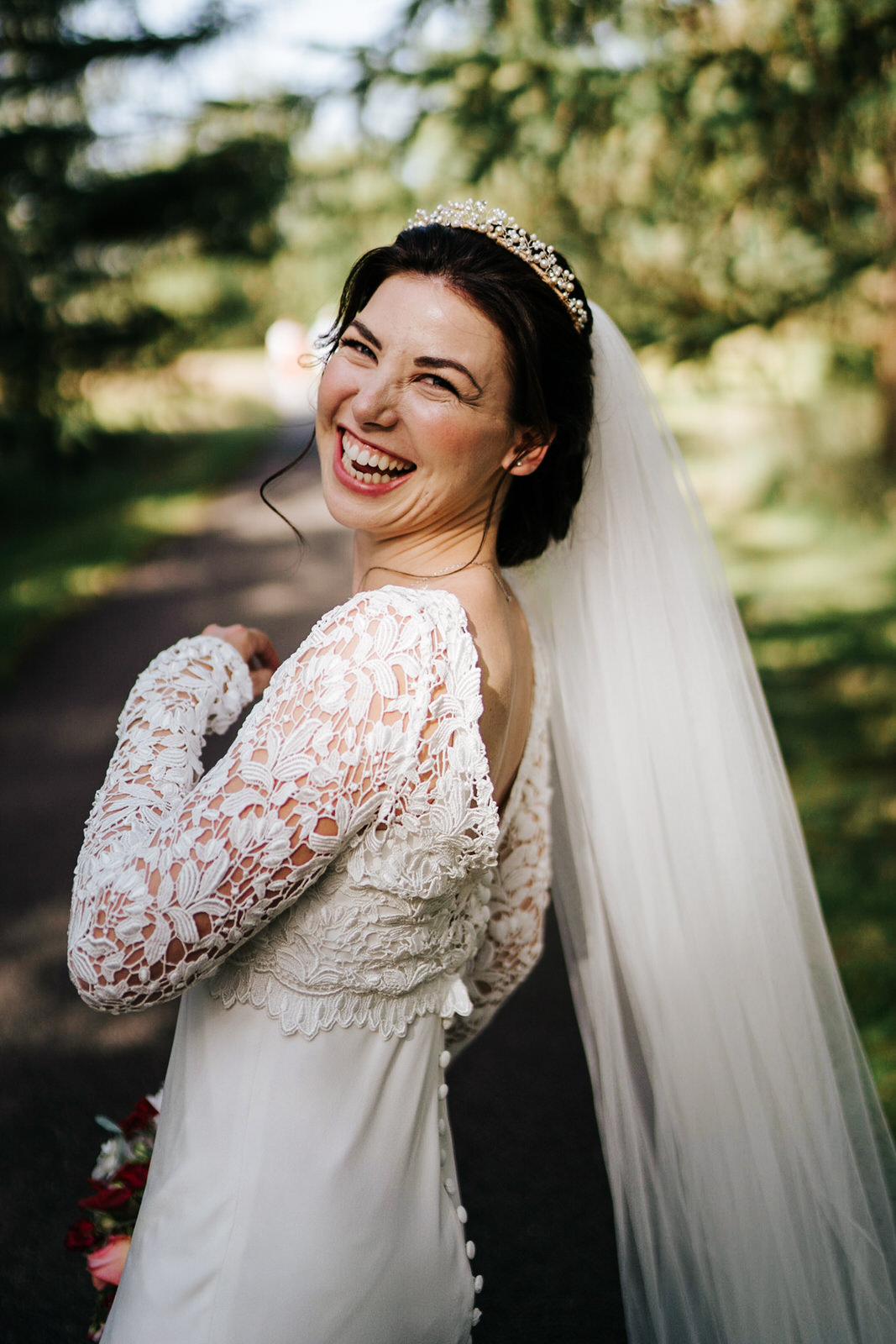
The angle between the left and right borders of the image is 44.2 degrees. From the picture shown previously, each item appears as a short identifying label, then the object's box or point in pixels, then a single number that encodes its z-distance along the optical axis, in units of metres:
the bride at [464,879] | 1.36
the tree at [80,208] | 6.42
